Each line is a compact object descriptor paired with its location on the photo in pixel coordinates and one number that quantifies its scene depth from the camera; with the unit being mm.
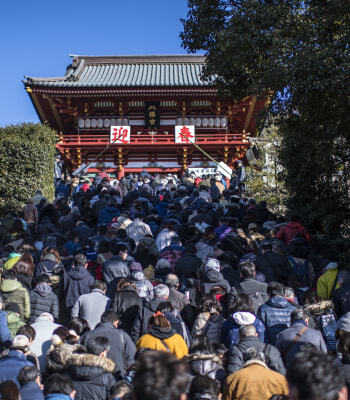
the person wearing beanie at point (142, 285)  6836
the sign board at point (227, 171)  20041
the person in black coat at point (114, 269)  7602
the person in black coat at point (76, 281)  7289
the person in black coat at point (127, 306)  6281
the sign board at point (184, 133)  25219
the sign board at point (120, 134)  25297
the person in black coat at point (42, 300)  6551
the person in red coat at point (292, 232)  10289
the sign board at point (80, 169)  23738
